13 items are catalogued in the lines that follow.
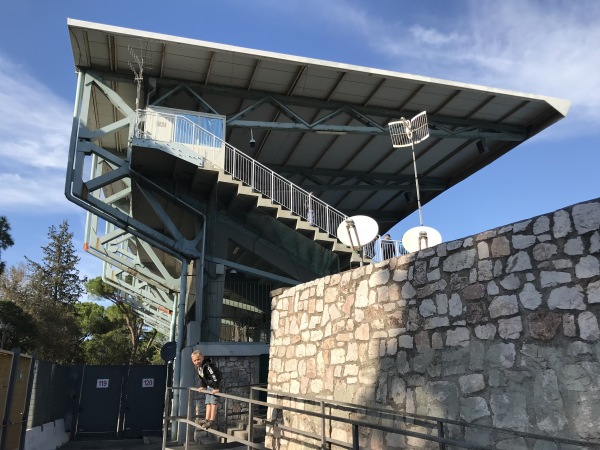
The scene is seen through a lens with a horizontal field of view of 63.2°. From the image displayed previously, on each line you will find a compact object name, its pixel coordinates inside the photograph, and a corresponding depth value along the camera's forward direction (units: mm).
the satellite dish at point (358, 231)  8117
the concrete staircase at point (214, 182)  13703
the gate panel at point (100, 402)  15938
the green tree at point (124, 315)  43188
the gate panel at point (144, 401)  16342
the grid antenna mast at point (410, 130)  11047
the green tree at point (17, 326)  23594
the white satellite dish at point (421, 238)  7969
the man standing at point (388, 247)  15092
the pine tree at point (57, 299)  29847
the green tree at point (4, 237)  21777
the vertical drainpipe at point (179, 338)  14086
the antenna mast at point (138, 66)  13797
